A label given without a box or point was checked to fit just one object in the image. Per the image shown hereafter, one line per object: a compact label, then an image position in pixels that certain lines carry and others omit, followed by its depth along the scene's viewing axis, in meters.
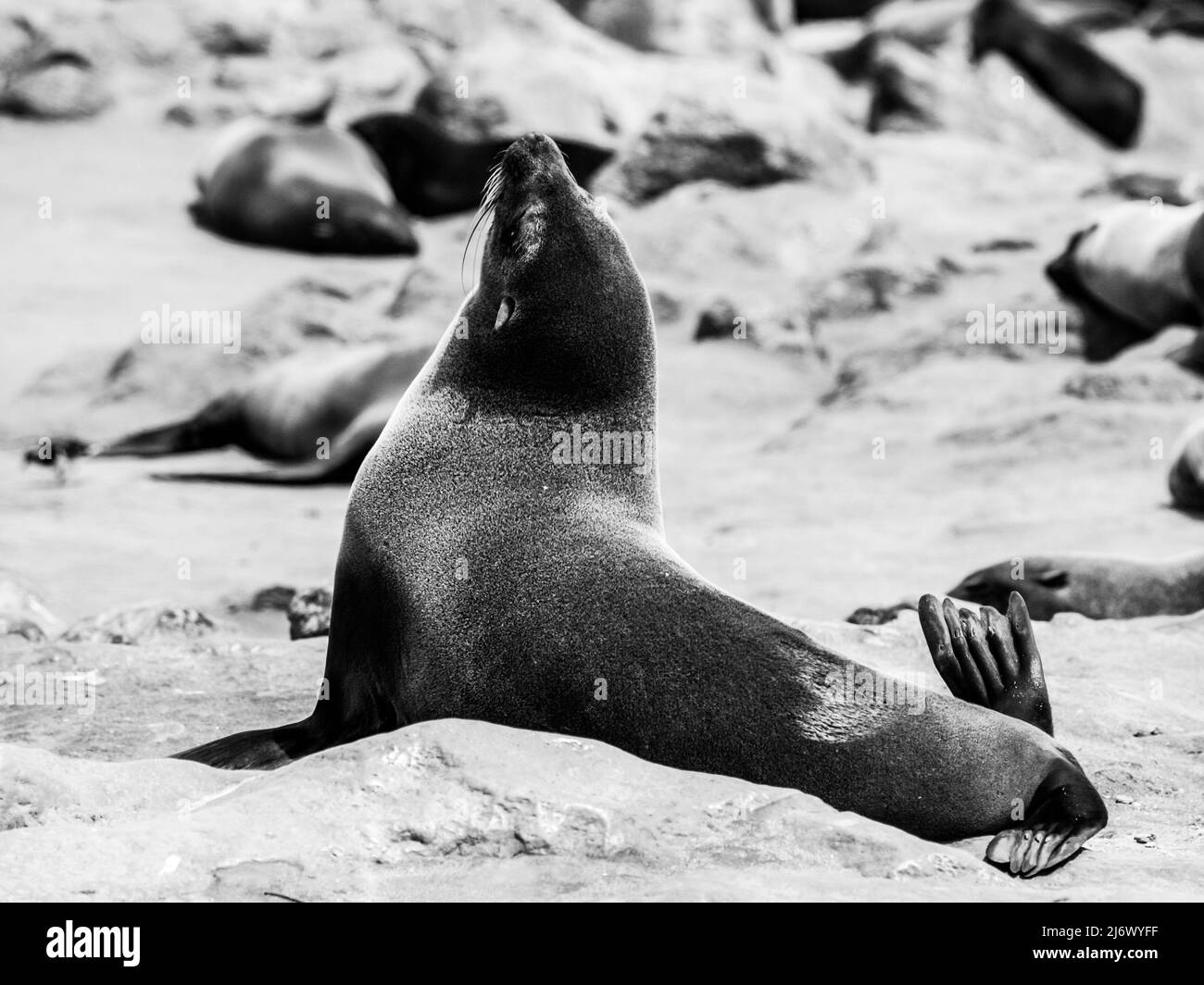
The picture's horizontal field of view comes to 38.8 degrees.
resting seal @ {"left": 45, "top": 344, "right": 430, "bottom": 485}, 9.03
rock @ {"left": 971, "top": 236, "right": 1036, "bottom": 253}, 11.95
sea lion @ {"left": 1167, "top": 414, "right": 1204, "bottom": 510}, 7.55
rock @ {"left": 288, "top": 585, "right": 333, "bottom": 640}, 5.57
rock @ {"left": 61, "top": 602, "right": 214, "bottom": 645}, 5.45
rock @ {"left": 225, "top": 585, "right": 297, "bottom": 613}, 6.05
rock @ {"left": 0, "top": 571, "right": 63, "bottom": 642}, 5.40
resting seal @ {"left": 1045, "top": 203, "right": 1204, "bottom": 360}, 10.34
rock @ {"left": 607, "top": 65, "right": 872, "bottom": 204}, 13.59
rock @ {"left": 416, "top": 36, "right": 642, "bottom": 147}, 14.65
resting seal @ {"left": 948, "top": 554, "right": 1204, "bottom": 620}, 6.09
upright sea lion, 3.35
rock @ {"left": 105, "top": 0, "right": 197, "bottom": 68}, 16.19
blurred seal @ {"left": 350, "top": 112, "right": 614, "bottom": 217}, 14.65
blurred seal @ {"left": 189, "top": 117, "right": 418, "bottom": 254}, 13.38
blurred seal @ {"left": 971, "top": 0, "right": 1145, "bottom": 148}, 19.70
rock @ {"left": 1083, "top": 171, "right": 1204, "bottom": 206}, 13.65
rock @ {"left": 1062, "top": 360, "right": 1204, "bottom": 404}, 9.16
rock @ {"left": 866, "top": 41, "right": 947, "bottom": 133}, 18.25
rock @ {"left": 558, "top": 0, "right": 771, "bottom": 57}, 20.44
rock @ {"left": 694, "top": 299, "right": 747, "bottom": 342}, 10.72
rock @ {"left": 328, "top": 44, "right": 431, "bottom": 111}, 16.11
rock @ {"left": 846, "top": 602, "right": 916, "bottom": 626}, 5.65
